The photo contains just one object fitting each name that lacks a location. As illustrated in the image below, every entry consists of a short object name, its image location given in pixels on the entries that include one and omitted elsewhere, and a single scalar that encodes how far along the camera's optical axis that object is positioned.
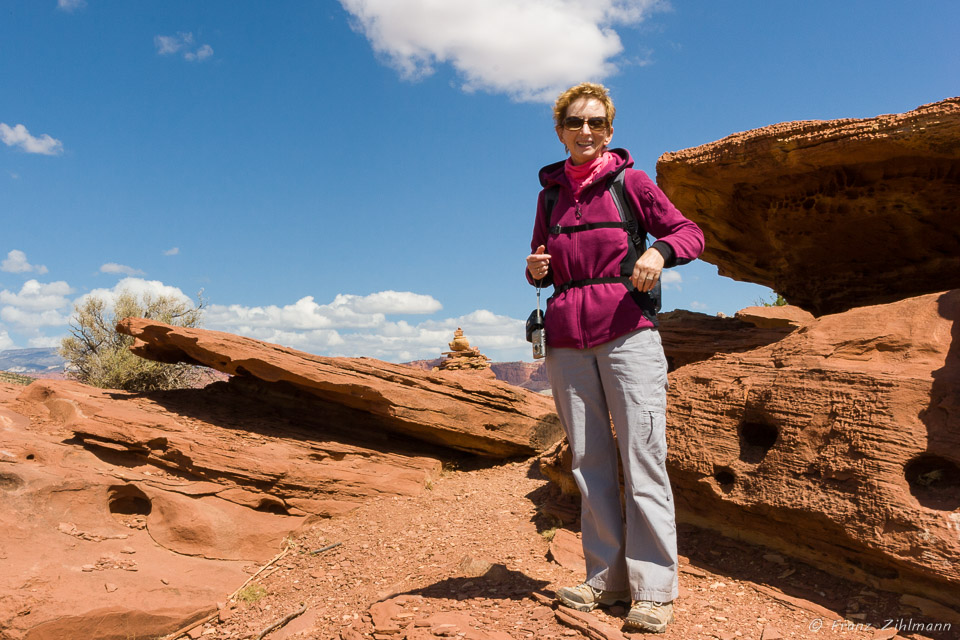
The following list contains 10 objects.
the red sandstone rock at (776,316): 6.54
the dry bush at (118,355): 14.48
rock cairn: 18.02
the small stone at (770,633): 3.40
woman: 3.33
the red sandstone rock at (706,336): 6.92
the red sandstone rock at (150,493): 4.94
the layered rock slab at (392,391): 7.66
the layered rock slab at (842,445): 3.70
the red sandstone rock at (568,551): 4.77
